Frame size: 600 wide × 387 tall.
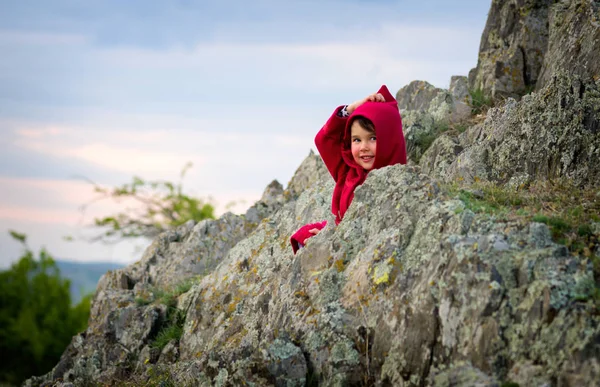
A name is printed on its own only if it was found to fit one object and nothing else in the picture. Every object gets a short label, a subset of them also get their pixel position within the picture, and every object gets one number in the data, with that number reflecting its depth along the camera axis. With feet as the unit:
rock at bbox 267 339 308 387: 20.74
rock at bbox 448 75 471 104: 42.13
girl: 26.23
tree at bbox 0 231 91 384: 133.80
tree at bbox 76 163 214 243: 105.29
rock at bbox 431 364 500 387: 16.39
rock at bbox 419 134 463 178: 34.32
